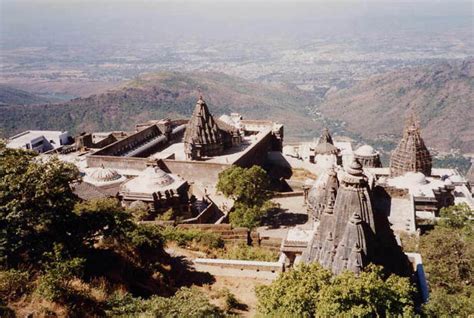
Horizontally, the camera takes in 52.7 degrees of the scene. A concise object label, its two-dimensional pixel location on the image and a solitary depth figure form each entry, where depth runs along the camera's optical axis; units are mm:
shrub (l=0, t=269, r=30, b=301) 13375
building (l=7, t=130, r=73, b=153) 55719
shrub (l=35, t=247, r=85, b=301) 13312
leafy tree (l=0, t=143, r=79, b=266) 14266
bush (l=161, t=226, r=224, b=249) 22750
